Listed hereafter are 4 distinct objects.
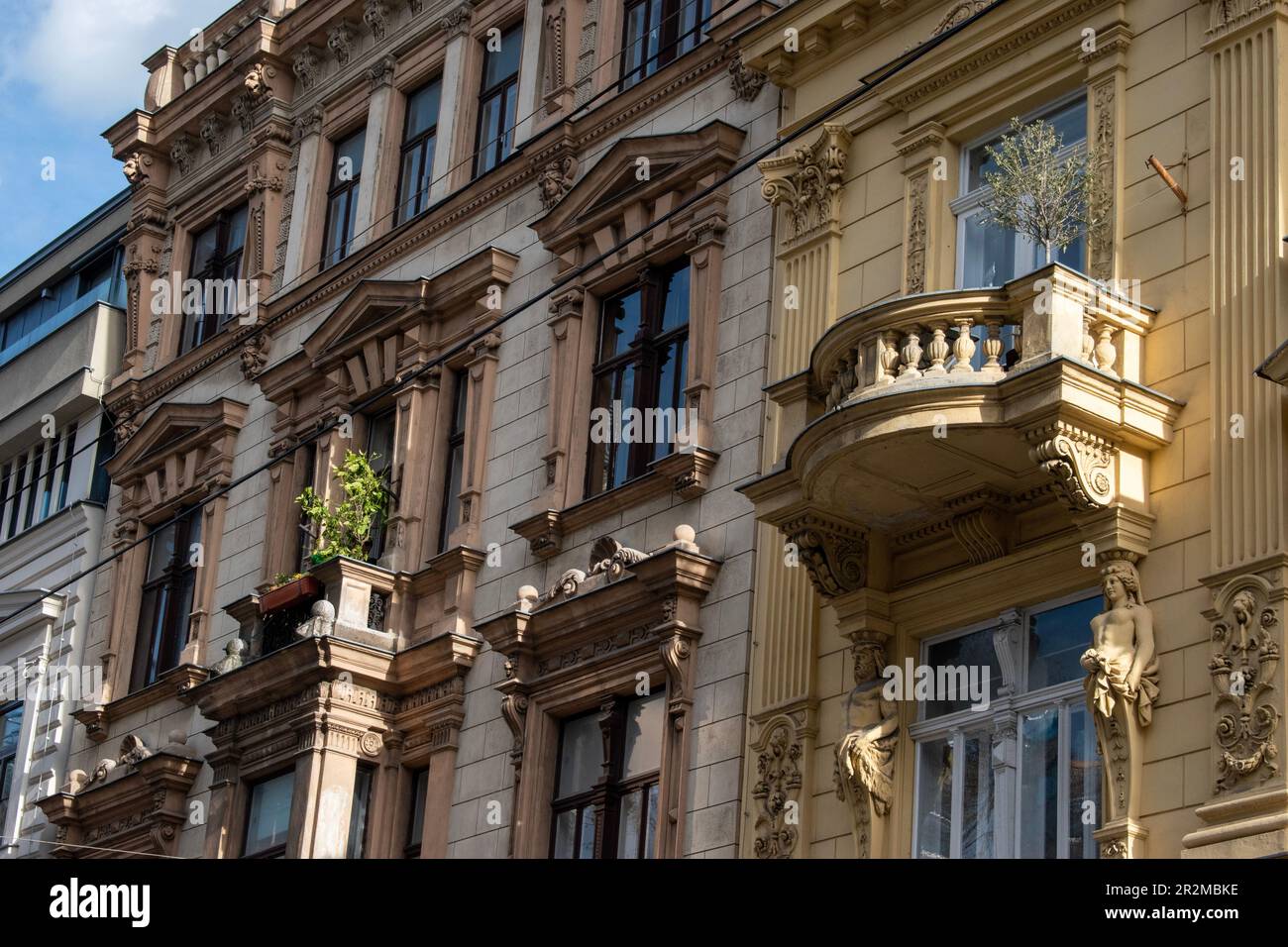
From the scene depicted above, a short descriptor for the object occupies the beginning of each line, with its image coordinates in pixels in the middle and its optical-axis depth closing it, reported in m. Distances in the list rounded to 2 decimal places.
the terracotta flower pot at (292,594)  24.50
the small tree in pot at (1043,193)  17.92
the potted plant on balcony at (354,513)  25.14
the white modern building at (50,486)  30.36
